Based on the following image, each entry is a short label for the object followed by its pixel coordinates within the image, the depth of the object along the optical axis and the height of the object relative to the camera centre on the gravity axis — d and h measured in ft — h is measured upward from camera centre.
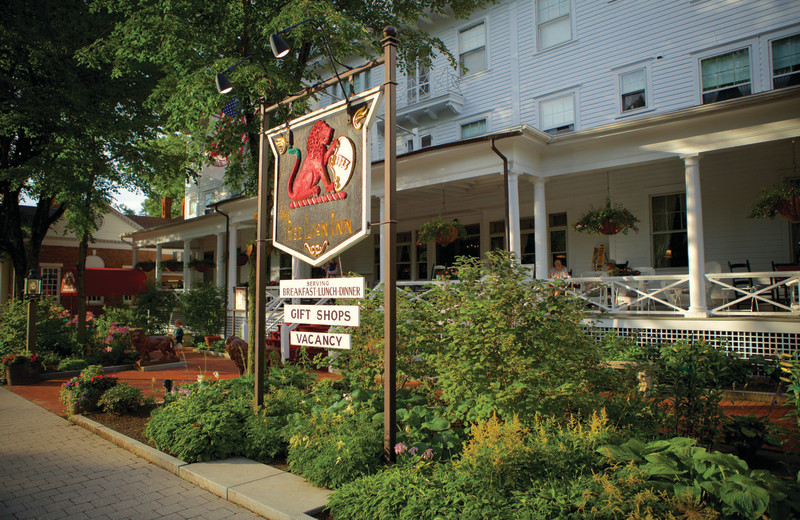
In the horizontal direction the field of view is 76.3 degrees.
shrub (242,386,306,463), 18.80 -5.37
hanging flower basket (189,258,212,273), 80.36 +3.80
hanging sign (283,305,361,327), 17.28 -0.98
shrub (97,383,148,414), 25.88 -5.69
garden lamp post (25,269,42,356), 39.50 -0.64
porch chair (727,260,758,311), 39.17 +0.42
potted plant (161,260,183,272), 89.10 +4.07
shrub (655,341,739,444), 16.44 -3.79
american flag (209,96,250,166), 32.42 +11.23
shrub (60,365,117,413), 26.30 -5.27
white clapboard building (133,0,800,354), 34.09 +10.71
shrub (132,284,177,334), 66.90 -2.56
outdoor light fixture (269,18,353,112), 17.81 +8.47
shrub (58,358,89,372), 41.06 -6.14
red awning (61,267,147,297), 75.10 +0.98
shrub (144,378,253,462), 18.72 -5.28
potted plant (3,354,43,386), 37.11 -5.88
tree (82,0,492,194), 28.89 +15.08
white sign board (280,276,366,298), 16.92 -0.02
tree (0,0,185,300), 42.91 +15.93
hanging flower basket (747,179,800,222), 30.07 +4.93
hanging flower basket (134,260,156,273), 95.16 +4.21
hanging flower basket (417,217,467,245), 44.80 +4.94
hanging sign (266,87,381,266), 17.51 +4.03
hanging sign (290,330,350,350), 17.70 -1.91
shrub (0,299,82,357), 41.81 -3.57
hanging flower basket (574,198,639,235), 39.17 +5.12
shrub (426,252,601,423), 15.84 -2.22
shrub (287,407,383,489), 15.17 -5.01
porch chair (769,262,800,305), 34.14 -0.40
